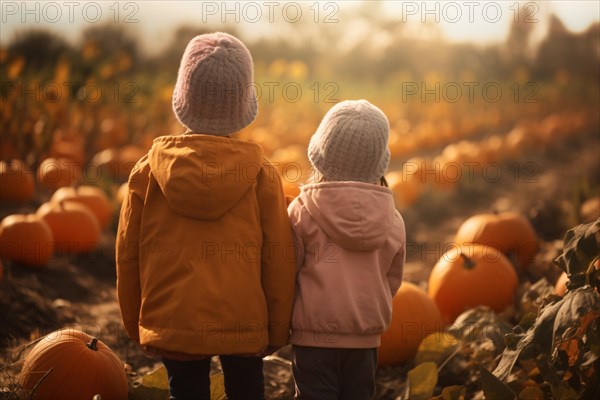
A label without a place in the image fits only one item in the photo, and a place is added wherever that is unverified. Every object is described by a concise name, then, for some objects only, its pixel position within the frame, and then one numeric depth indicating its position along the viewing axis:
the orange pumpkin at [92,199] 5.78
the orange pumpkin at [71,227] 5.16
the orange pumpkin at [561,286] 3.60
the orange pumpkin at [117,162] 7.16
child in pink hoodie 2.58
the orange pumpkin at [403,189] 7.25
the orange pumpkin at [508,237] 5.04
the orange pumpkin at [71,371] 2.92
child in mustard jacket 2.44
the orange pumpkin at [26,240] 4.68
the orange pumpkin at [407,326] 3.76
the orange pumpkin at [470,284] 4.27
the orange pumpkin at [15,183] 5.78
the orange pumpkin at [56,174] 6.36
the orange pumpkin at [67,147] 7.06
